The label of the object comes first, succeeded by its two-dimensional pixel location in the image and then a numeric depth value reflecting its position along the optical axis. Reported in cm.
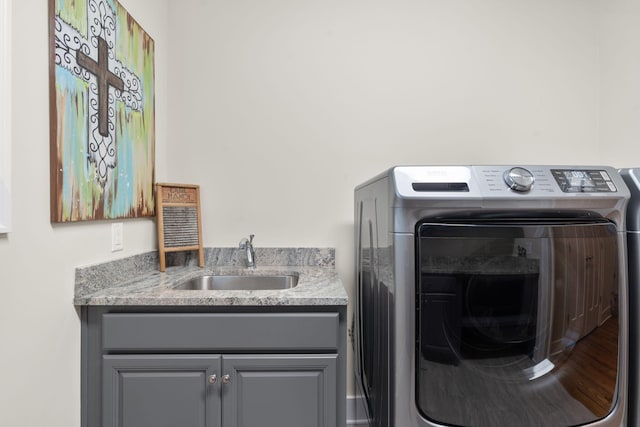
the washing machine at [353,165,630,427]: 109
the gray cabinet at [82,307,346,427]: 127
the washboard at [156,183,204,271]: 178
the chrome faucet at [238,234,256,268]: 189
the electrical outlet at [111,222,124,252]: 148
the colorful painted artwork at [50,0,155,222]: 114
